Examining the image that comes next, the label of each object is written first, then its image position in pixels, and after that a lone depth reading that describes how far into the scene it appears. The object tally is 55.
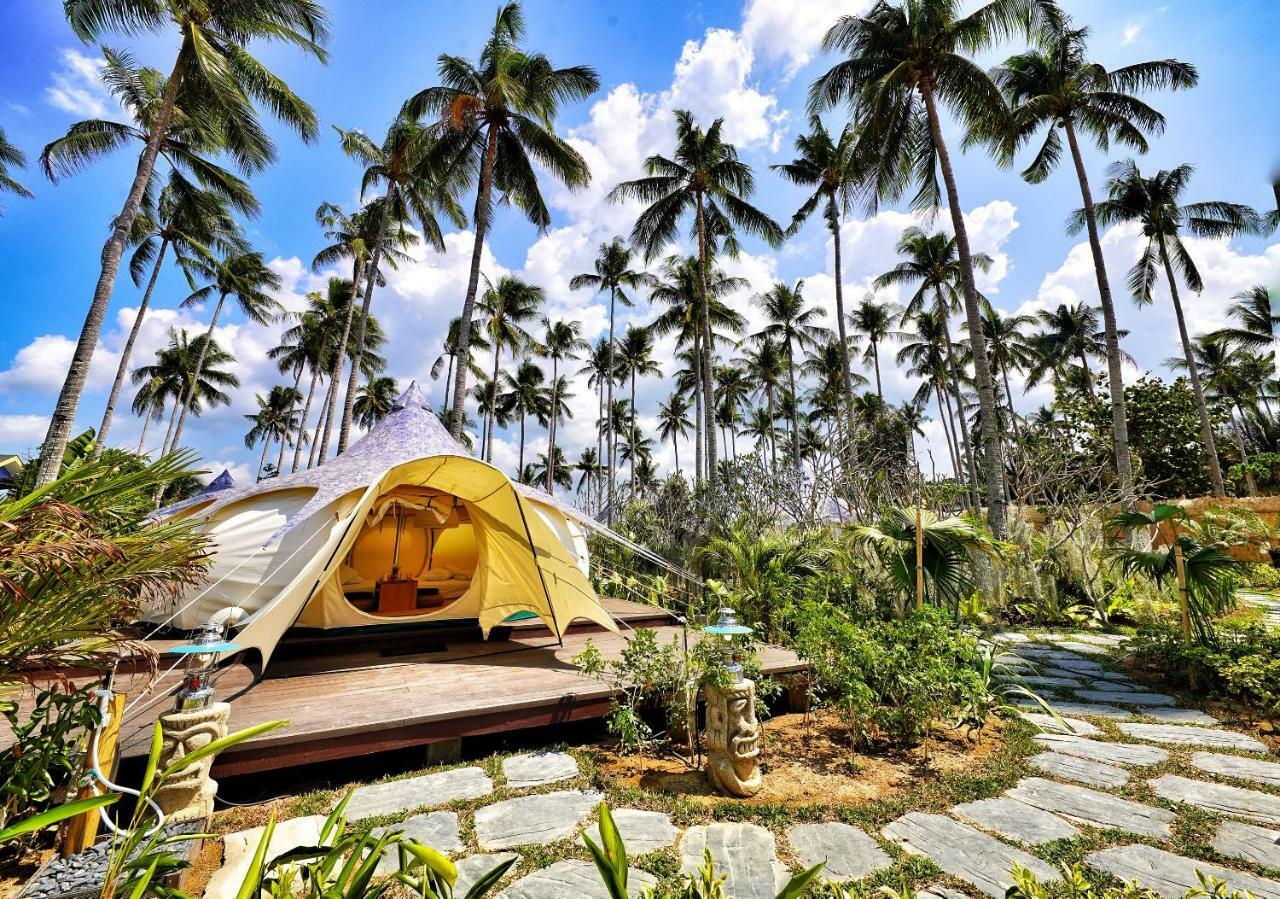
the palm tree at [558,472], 50.72
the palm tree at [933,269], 20.92
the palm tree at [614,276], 24.50
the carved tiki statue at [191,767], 2.44
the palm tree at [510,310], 25.02
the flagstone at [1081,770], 3.22
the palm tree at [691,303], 22.05
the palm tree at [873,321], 28.66
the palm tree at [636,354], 29.62
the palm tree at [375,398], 36.19
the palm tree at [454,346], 27.47
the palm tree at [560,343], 30.83
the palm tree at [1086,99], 12.72
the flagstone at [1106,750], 3.50
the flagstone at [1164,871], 2.15
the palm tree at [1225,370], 26.30
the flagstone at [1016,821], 2.59
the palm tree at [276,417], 39.06
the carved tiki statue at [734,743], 3.11
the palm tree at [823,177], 17.84
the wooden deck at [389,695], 3.24
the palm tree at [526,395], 34.75
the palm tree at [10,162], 16.44
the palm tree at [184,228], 13.69
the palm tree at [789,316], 25.75
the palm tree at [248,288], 22.47
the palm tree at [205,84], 8.25
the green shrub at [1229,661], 4.34
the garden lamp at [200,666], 2.61
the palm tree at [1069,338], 28.34
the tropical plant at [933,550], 5.22
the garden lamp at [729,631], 3.22
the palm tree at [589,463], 47.95
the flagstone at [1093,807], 2.68
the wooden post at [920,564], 4.91
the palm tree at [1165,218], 17.64
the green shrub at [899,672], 3.63
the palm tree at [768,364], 31.08
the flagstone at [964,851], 2.26
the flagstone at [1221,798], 2.76
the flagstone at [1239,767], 3.19
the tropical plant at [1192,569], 4.96
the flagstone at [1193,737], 3.69
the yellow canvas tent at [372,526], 4.55
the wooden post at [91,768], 1.95
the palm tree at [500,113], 11.87
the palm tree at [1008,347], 27.40
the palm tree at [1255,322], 24.11
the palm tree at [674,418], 42.41
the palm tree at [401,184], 13.80
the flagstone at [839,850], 2.32
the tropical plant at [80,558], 1.85
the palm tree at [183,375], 28.34
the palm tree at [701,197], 16.16
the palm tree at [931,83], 9.55
